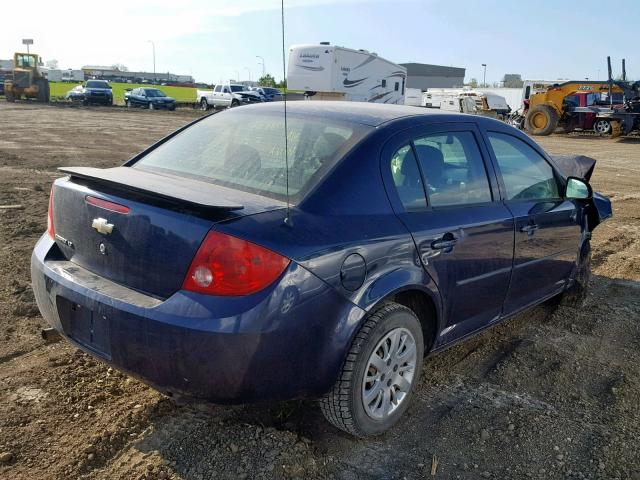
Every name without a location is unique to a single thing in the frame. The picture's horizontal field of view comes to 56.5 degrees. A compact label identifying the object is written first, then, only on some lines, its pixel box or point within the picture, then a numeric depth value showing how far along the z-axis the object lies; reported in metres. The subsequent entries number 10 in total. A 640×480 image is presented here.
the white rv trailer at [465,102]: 34.28
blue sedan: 2.45
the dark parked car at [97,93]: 41.53
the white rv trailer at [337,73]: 26.62
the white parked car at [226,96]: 39.88
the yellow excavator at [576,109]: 24.12
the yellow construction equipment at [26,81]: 39.88
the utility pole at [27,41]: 50.50
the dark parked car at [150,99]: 42.16
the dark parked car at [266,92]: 42.39
